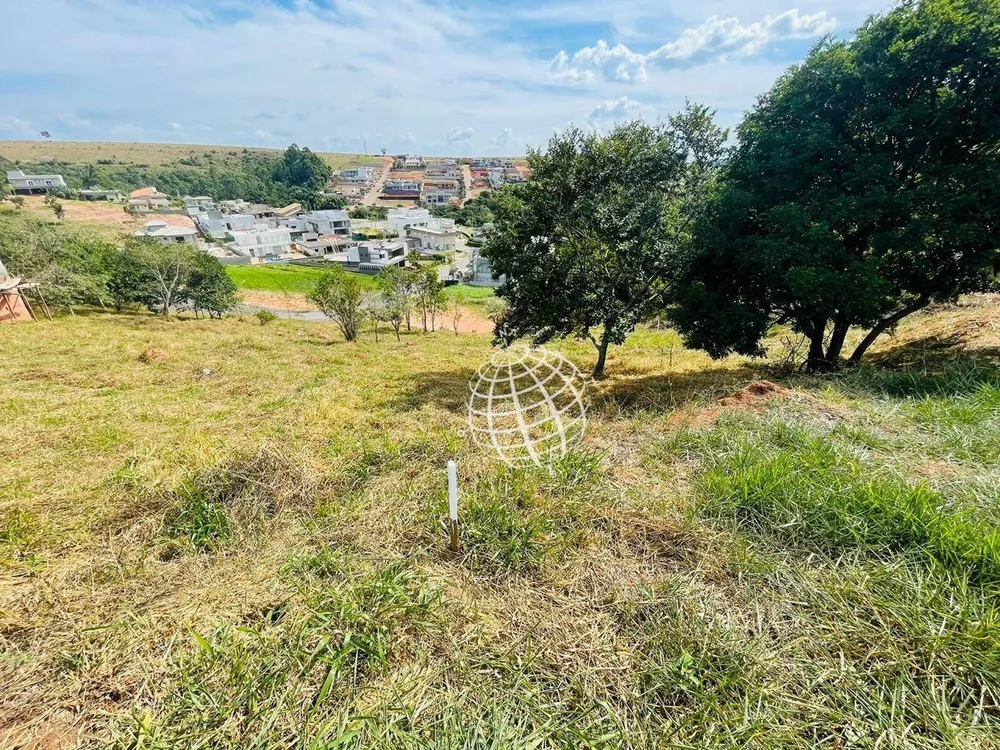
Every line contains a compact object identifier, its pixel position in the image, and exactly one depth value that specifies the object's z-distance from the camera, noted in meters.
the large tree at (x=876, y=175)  6.07
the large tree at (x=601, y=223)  9.17
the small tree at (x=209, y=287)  29.17
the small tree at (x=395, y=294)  26.70
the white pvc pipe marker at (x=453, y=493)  2.96
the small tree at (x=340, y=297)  21.14
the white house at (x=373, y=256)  55.34
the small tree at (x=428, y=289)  28.65
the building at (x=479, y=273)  55.81
